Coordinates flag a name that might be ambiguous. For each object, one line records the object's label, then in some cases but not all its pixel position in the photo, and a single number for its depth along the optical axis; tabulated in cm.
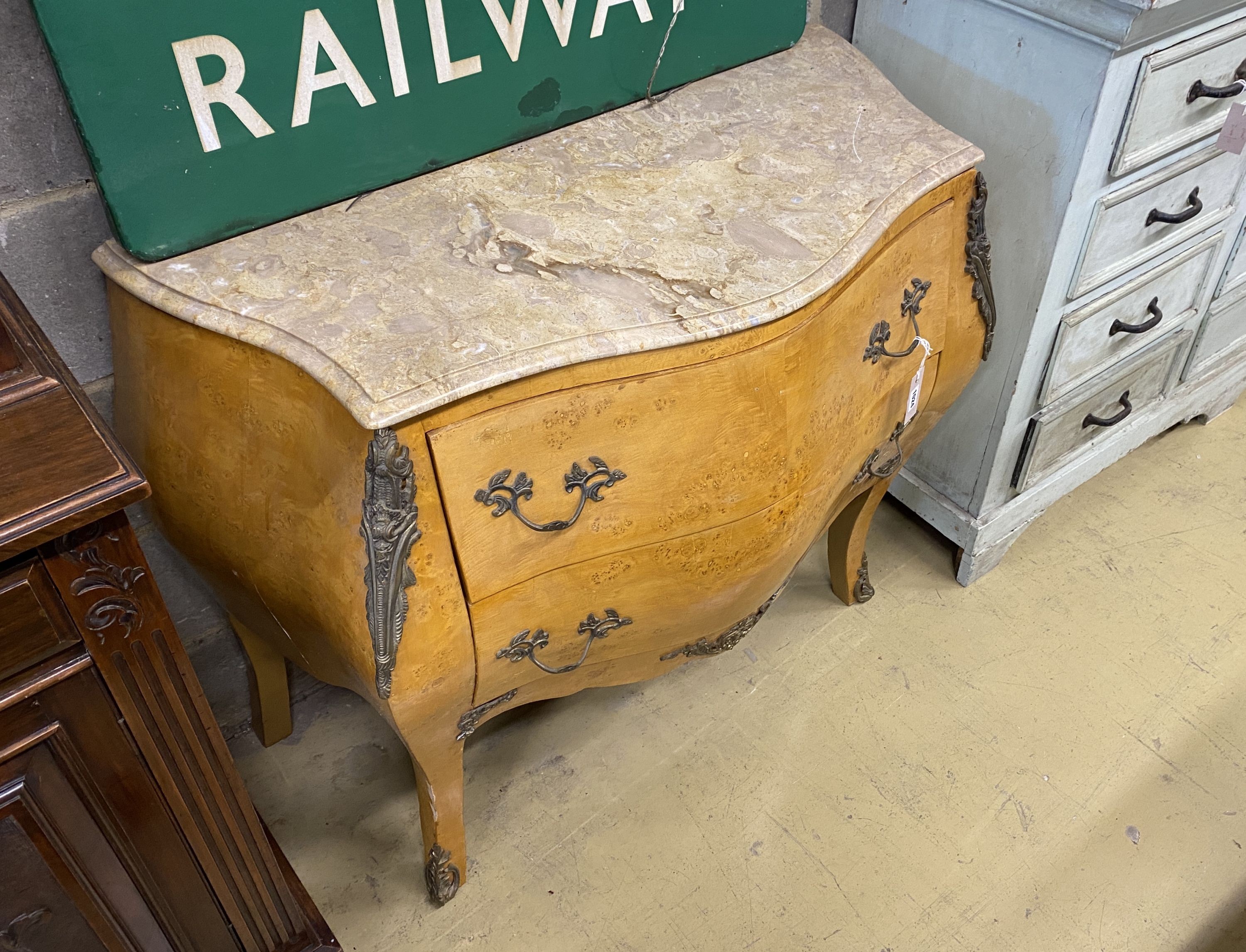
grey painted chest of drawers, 124
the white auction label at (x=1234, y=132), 136
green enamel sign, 88
